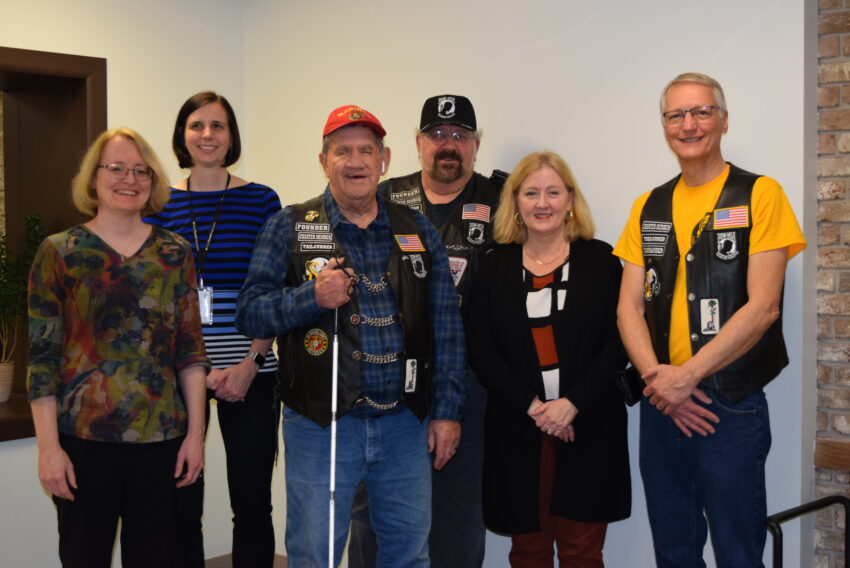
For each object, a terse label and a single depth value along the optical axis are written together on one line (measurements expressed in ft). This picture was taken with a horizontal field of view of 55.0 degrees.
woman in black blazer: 8.12
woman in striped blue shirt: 8.76
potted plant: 12.23
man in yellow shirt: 7.59
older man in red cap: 7.41
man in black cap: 9.34
